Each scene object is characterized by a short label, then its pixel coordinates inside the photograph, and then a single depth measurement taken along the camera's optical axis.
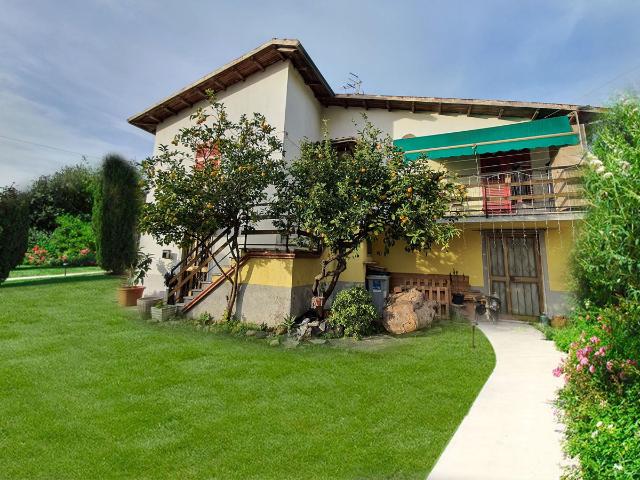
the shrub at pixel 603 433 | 3.48
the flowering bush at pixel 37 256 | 25.83
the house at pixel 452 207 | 10.98
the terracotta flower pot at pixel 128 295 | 13.59
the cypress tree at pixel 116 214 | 21.92
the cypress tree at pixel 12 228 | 17.05
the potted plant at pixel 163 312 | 11.34
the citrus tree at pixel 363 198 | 9.37
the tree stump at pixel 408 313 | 10.28
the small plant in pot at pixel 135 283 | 13.63
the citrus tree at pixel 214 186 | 10.02
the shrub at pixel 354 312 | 9.86
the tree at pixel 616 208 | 3.11
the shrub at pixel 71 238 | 26.69
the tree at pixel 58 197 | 28.11
